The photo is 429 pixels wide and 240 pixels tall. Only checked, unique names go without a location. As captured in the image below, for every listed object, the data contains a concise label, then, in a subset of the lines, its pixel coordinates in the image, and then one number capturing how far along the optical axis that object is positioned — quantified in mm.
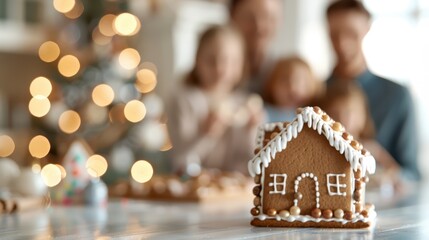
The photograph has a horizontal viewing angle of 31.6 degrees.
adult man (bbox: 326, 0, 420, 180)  2523
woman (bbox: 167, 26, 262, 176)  2367
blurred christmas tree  4180
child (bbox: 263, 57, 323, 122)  2418
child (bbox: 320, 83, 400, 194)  2000
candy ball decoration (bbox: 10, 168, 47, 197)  1481
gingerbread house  1075
